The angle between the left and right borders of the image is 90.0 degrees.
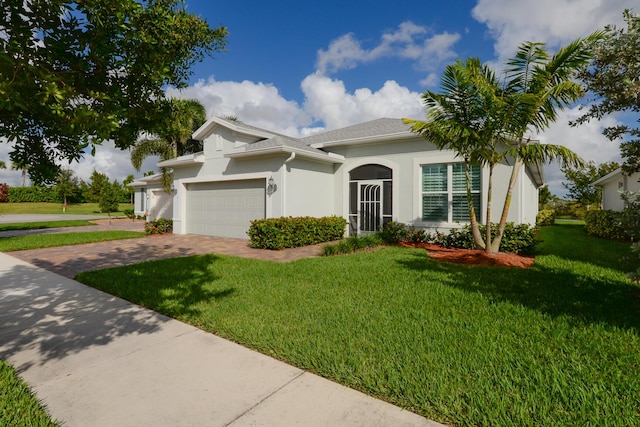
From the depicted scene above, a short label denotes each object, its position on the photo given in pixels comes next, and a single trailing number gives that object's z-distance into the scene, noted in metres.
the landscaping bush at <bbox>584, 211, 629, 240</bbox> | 14.95
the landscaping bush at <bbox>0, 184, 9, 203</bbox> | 42.28
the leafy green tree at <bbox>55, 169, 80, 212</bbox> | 40.12
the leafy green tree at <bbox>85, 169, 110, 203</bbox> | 35.19
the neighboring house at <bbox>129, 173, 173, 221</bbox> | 22.02
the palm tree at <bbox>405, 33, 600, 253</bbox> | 7.83
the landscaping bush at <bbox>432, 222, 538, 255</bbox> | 9.63
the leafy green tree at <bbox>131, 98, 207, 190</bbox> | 20.82
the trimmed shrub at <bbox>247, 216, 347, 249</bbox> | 11.02
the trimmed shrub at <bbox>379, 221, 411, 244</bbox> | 11.87
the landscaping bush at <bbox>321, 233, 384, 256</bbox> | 9.72
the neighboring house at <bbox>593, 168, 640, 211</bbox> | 17.41
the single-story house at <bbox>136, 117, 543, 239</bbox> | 11.52
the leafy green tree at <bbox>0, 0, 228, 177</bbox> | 2.55
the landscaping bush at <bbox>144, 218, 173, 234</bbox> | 15.89
